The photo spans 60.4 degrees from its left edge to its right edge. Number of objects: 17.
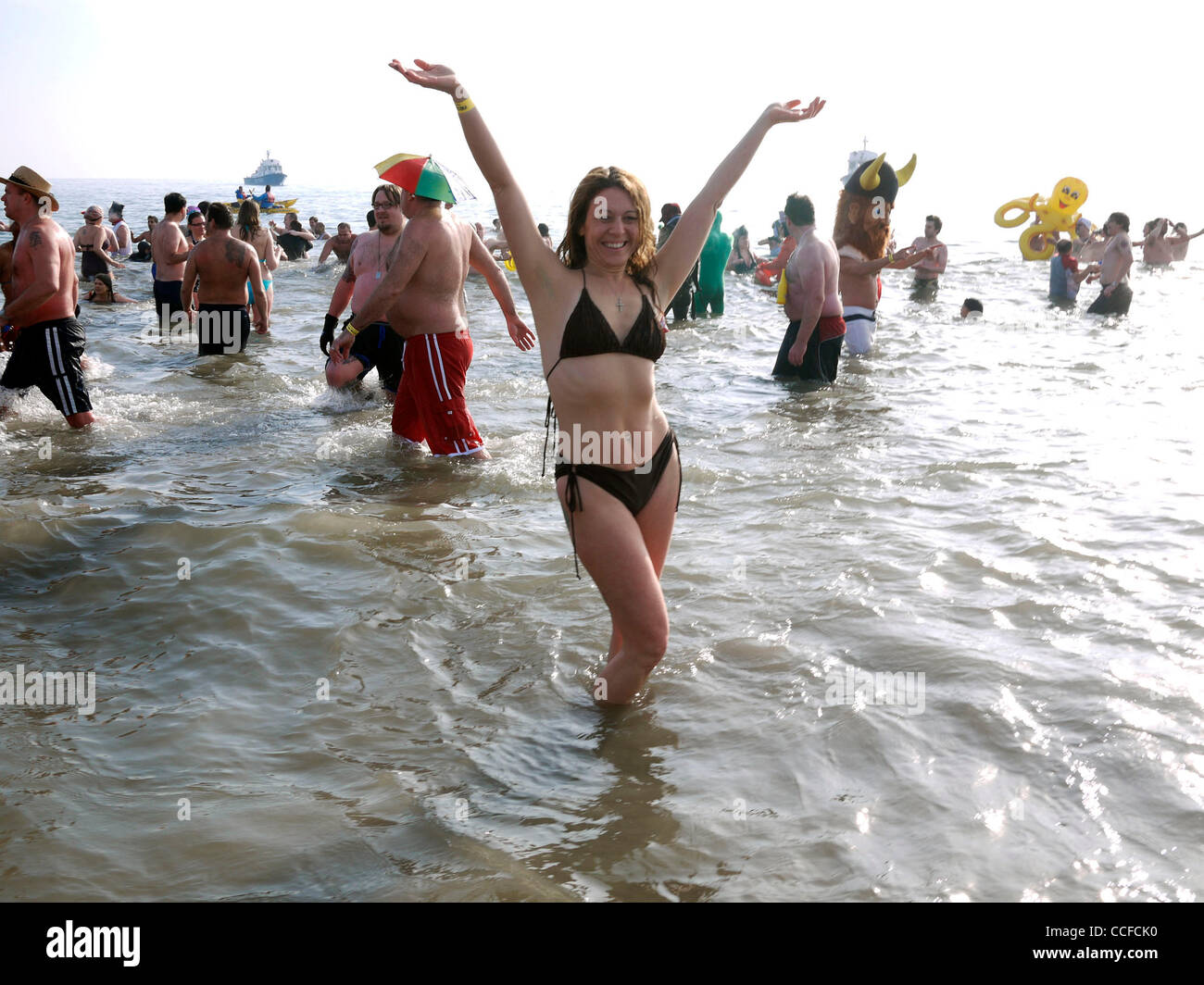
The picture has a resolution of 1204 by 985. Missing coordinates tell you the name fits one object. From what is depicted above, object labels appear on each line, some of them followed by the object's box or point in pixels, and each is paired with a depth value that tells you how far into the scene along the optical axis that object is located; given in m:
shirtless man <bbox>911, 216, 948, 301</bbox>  18.61
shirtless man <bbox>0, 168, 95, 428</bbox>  7.03
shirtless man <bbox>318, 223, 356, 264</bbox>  18.81
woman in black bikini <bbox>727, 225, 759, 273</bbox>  23.41
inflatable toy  23.83
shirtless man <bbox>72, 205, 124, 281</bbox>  17.72
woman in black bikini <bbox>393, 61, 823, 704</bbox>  3.35
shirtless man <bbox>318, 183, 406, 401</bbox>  8.21
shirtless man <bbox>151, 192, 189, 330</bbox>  11.94
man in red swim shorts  6.44
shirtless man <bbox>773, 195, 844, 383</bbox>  8.82
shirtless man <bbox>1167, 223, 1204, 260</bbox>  24.08
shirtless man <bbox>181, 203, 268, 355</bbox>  10.23
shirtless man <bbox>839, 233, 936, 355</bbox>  10.15
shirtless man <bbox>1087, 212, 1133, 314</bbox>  15.31
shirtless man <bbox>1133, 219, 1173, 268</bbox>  23.39
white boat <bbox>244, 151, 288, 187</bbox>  102.69
